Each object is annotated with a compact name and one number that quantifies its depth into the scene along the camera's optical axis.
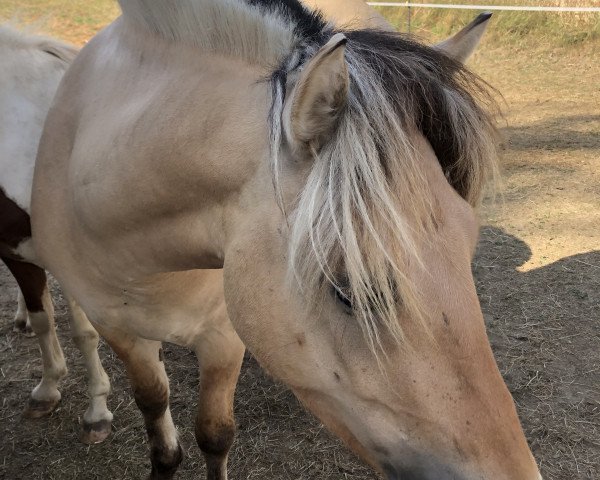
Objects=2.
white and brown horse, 2.13
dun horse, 1.02
